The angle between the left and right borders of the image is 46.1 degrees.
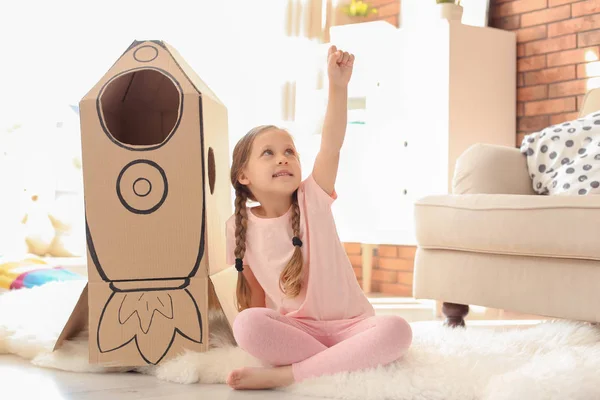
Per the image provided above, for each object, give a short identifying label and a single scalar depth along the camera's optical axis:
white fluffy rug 1.27
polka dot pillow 2.14
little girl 1.43
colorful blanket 2.52
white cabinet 3.16
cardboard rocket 1.57
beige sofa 1.80
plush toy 3.09
